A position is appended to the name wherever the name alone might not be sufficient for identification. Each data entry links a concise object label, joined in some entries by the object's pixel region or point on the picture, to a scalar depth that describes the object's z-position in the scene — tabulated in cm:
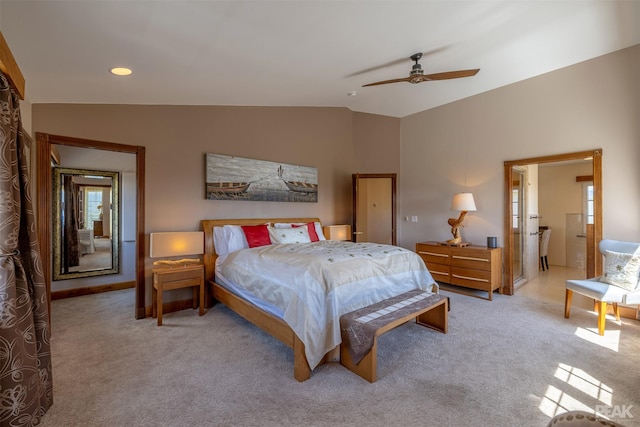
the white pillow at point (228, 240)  393
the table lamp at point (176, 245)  351
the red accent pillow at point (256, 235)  398
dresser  425
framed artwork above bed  419
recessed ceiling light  263
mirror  448
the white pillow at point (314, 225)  457
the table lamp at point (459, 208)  457
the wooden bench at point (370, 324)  220
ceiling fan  308
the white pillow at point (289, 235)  417
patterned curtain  147
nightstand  332
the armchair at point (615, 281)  298
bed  230
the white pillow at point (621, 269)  304
